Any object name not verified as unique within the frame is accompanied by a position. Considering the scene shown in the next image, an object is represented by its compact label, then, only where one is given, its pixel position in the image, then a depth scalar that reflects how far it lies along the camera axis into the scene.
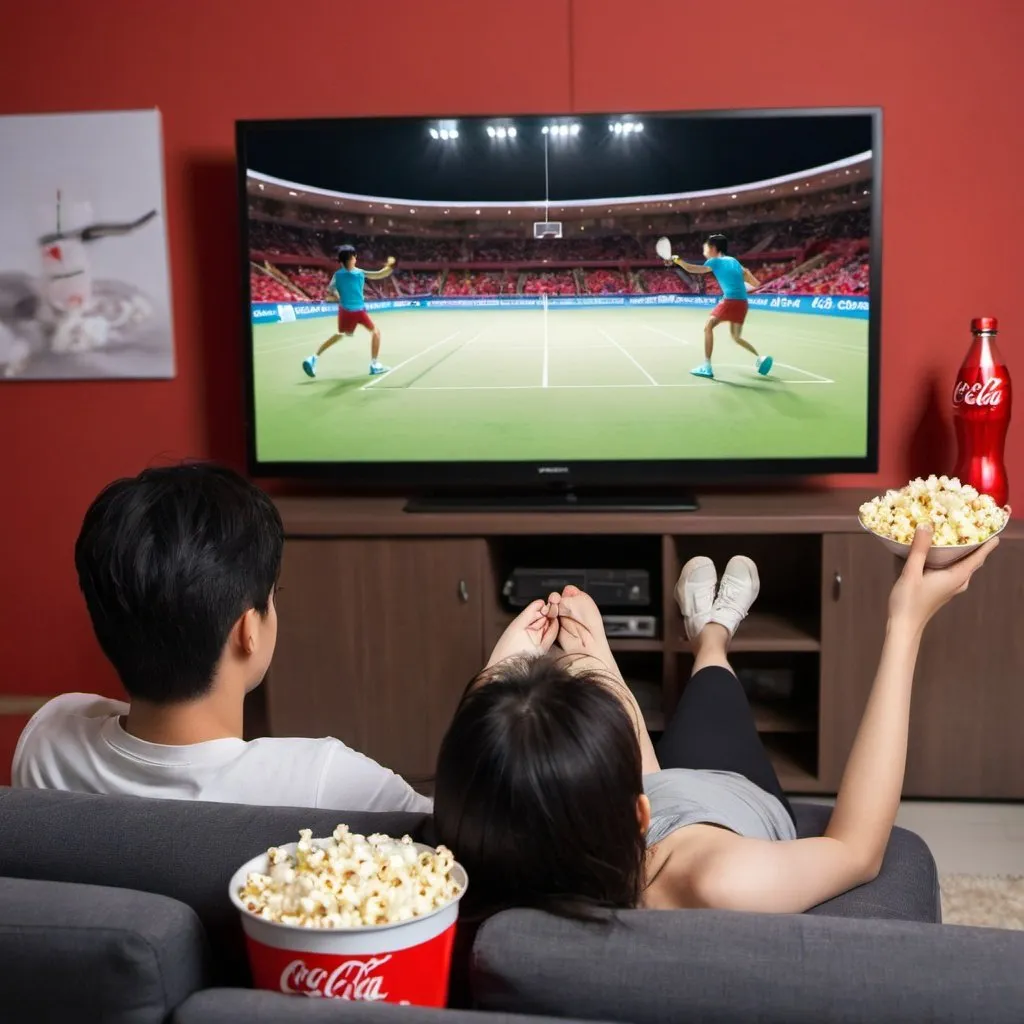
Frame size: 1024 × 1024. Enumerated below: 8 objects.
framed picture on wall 3.56
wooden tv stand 3.10
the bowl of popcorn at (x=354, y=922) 0.88
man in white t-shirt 1.35
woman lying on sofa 1.03
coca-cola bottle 3.18
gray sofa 0.86
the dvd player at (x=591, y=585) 3.26
